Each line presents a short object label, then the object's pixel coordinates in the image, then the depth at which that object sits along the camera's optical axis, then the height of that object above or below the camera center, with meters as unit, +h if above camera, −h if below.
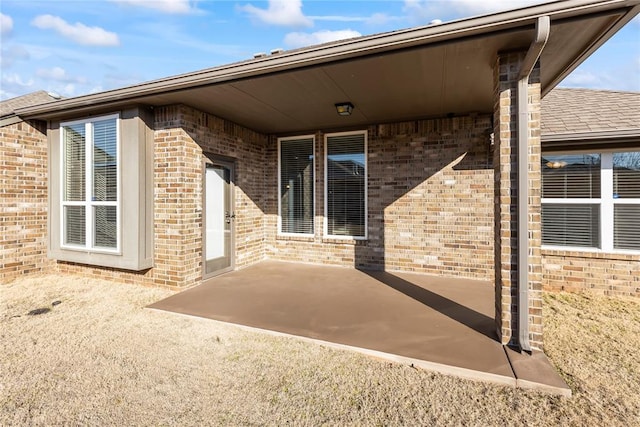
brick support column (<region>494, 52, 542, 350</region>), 2.80 +0.08
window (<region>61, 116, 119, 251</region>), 4.91 +0.48
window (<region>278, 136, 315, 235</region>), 6.54 +0.58
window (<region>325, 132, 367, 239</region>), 6.11 +0.54
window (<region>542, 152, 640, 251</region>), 4.76 +0.16
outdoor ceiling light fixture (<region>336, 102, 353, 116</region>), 4.69 +1.61
